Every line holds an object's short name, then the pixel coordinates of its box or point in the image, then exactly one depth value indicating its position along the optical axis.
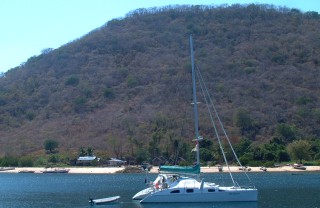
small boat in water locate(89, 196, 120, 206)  52.50
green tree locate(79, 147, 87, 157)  121.00
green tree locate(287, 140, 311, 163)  103.50
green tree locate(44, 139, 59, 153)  130.00
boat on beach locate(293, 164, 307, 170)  97.78
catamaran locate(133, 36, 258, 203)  51.31
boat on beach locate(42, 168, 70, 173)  110.56
